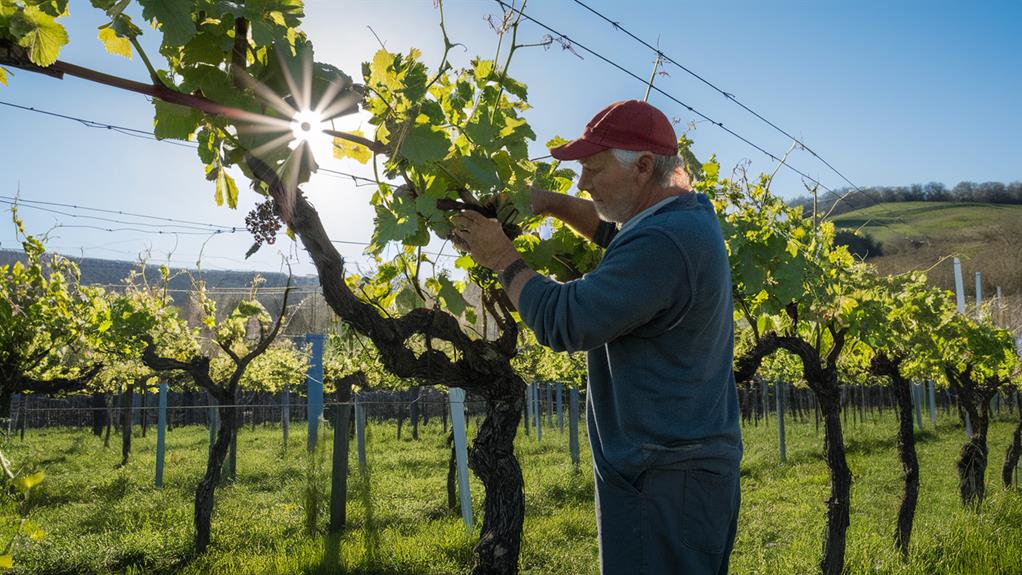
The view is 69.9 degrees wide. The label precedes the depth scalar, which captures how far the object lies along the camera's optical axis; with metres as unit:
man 1.78
